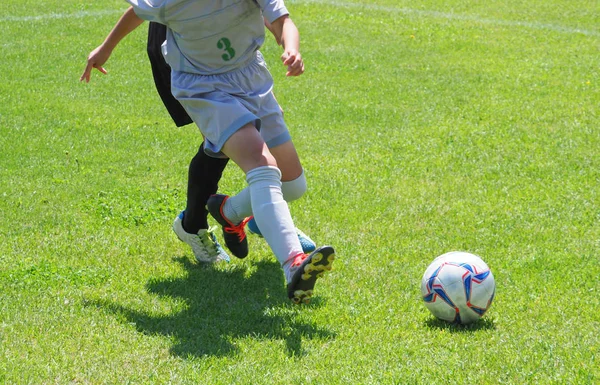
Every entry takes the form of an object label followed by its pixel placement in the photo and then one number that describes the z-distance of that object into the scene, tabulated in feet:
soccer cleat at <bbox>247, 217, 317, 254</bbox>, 36.17
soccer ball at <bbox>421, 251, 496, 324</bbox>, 29.30
